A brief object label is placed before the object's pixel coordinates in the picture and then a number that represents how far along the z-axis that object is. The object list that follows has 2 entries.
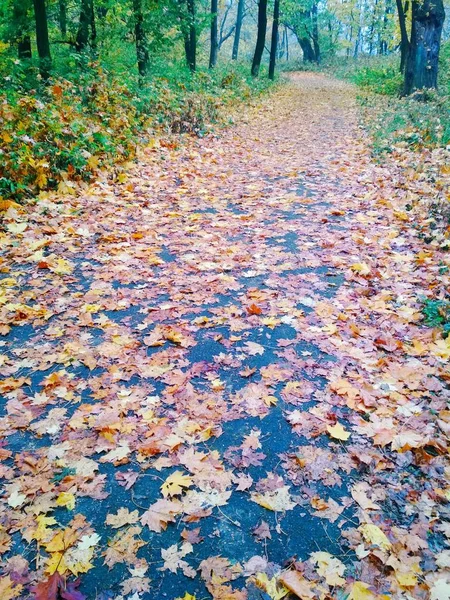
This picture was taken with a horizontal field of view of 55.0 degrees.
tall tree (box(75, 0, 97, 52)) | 12.80
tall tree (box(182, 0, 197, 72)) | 15.17
